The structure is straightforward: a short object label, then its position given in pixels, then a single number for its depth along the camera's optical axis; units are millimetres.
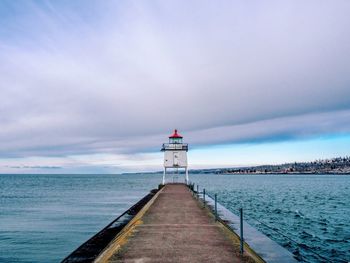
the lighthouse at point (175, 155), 36938
